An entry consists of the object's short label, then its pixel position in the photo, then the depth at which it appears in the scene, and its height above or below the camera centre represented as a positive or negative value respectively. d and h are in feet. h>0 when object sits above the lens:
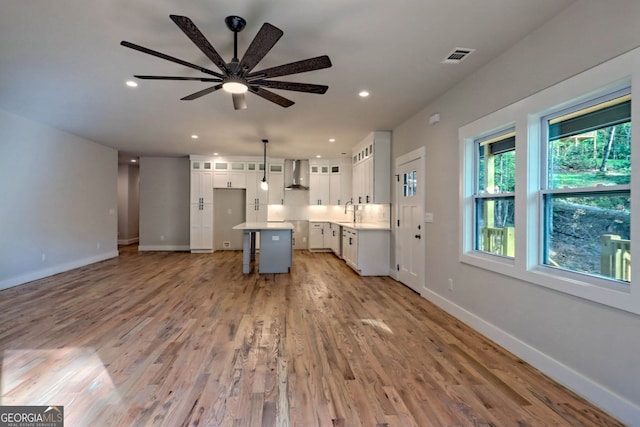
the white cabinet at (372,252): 19.33 -2.45
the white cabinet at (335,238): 26.21 -2.31
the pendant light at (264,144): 22.00 +5.01
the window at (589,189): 6.64 +0.58
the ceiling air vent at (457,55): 9.58 +4.98
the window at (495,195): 9.95 +0.61
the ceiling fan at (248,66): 6.82 +3.73
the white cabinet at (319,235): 29.91 -2.23
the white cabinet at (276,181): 29.78 +2.92
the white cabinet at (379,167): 19.61 +2.87
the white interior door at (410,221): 15.23 -0.46
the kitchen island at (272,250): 19.61 -2.41
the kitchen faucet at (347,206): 28.94 +0.54
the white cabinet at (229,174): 28.63 +3.43
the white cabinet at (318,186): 29.60 +2.46
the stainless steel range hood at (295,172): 30.25 +3.84
